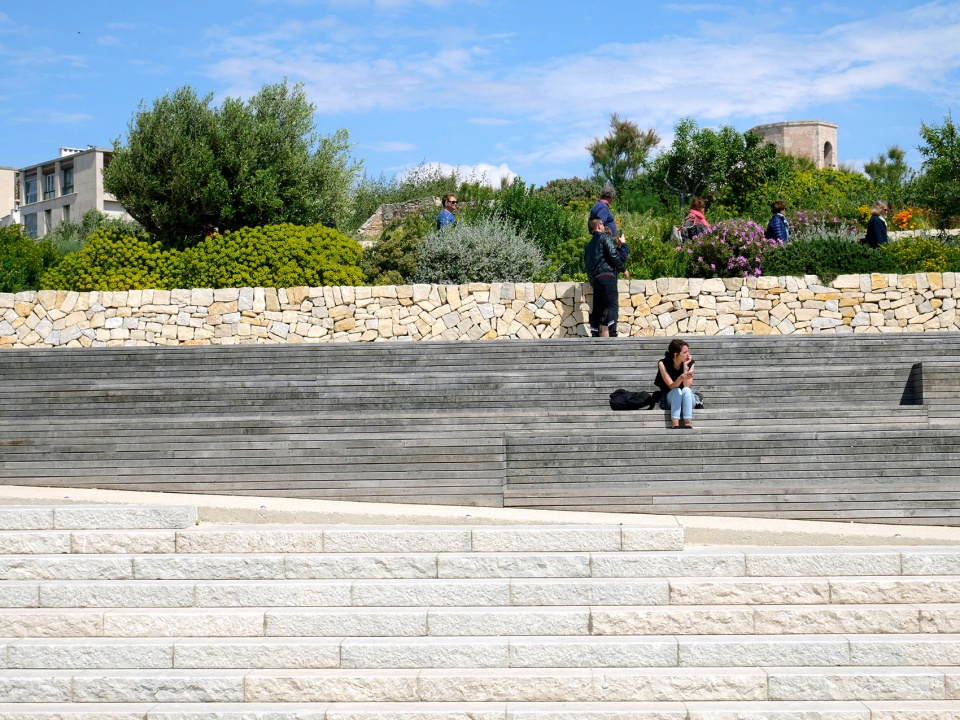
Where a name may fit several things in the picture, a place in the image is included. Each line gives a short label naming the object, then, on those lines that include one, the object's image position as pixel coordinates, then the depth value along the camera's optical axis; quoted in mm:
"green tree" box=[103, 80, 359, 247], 17891
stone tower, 50031
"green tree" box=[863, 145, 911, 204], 37912
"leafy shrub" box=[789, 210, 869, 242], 16750
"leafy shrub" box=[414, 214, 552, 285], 15867
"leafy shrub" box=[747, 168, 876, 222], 24938
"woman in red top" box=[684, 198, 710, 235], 16656
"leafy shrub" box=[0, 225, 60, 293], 17453
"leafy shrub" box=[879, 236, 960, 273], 15695
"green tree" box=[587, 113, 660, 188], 36000
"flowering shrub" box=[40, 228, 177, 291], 16328
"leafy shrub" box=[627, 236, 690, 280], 15883
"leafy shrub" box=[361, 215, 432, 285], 16234
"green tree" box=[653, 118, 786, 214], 27625
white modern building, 60625
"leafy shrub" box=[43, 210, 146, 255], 41925
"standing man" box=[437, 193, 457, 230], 16516
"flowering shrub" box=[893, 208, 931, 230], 23984
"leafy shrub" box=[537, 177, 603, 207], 33250
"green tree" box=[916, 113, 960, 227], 21141
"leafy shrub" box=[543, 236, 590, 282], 17000
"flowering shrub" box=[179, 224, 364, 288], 15672
